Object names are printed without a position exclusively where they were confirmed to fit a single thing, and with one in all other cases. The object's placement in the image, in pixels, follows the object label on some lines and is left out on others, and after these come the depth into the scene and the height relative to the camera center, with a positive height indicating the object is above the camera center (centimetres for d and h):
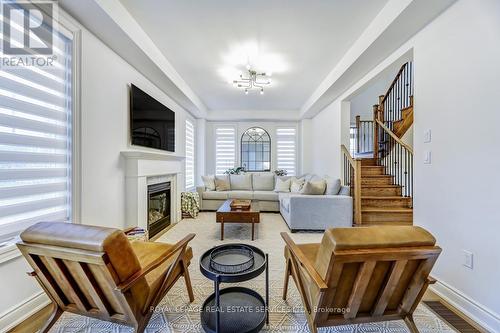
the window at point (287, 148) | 696 +43
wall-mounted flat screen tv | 315 +63
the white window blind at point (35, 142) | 162 +14
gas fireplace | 358 -82
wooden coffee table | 343 -84
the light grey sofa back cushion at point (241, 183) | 595 -56
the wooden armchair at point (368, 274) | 116 -62
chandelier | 387 +155
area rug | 159 -118
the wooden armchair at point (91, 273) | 116 -63
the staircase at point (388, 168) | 392 -11
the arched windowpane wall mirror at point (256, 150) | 701 +37
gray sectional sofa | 376 -81
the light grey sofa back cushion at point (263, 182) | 603 -54
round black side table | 142 -111
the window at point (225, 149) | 697 +39
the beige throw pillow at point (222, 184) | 569 -57
